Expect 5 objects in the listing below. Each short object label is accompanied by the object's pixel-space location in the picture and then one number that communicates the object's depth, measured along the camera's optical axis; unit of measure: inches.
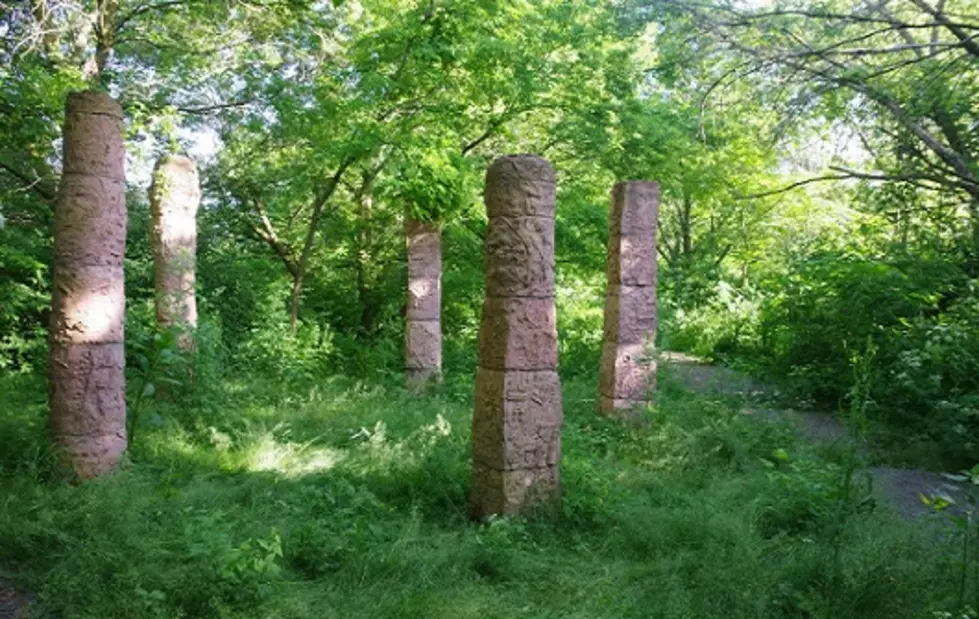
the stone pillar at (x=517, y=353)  213.0
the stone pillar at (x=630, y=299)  353.4
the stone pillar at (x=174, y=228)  363.9
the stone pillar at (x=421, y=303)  431.2
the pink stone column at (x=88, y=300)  228.1
